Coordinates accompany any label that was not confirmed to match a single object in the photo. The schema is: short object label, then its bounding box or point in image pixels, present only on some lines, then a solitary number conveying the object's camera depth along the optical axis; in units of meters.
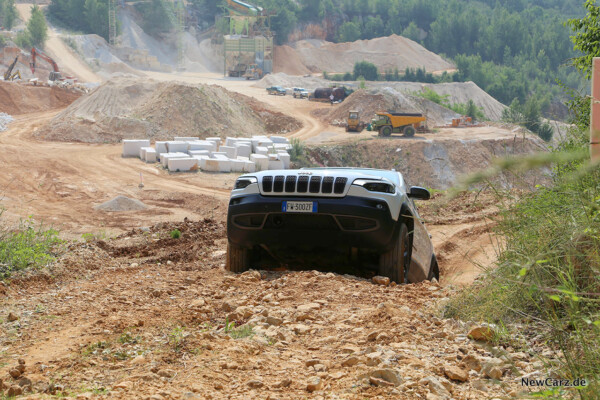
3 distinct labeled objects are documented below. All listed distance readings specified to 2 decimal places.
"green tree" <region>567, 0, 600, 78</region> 16.83
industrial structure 94.06
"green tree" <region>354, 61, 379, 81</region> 98.12
